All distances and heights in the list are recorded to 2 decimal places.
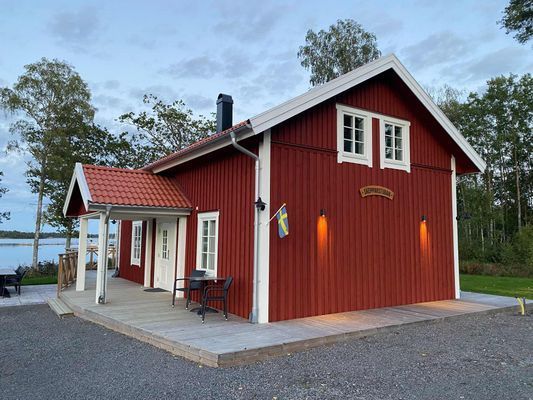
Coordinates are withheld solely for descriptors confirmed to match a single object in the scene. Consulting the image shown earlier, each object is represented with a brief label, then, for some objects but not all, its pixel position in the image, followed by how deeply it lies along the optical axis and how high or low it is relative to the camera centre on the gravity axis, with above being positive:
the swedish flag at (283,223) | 6.35 +0.22
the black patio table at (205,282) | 6.98 -0.89
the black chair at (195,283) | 7.33 -0.91
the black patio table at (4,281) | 9.93 -1.19
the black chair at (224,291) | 6.38 -0.95
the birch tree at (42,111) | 16.14 +5.20
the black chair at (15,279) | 10.19 -1.18
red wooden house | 6.74 +0.77
